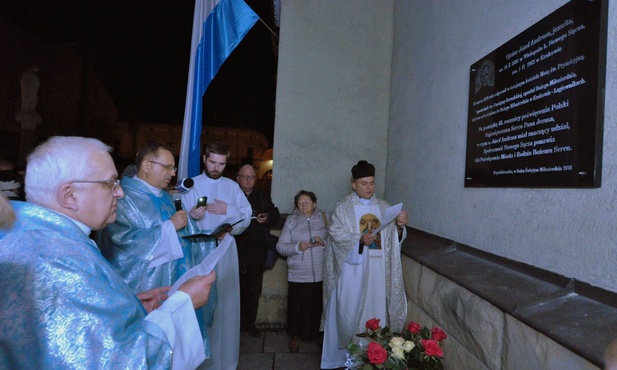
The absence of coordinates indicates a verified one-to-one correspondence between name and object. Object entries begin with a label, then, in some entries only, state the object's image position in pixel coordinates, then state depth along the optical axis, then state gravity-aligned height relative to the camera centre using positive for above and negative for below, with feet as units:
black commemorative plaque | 5.01 +1.62
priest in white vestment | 10.30 -2.44
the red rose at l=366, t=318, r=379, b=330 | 6.72 -2.53
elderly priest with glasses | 3.14 -1.10
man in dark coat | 12.75 -2.25
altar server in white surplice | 9.90 -2.07
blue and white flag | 12.48 +4.89
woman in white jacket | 12.26 -2.76
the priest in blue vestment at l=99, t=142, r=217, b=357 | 7.70 -1.18
